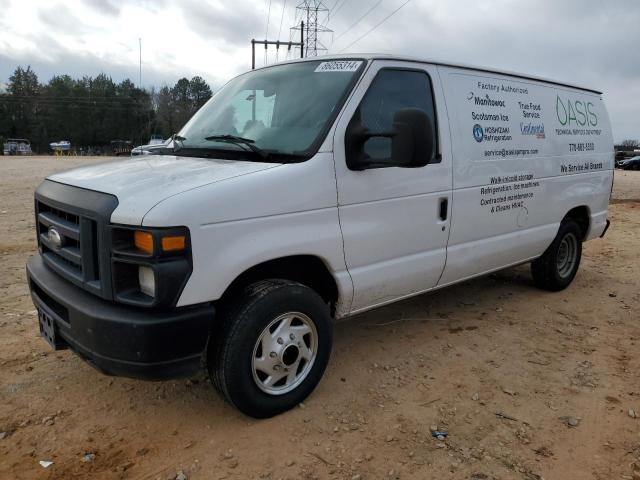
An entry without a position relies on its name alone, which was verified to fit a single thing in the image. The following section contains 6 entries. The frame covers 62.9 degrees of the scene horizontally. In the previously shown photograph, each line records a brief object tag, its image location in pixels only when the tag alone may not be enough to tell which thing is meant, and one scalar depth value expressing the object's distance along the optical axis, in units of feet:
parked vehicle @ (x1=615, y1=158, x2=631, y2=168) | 132.36
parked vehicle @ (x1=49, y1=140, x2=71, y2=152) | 225.43
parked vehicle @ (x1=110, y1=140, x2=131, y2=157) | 245.18
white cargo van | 8.62
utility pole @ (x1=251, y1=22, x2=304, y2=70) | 121.43
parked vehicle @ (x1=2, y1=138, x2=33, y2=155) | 206.69
